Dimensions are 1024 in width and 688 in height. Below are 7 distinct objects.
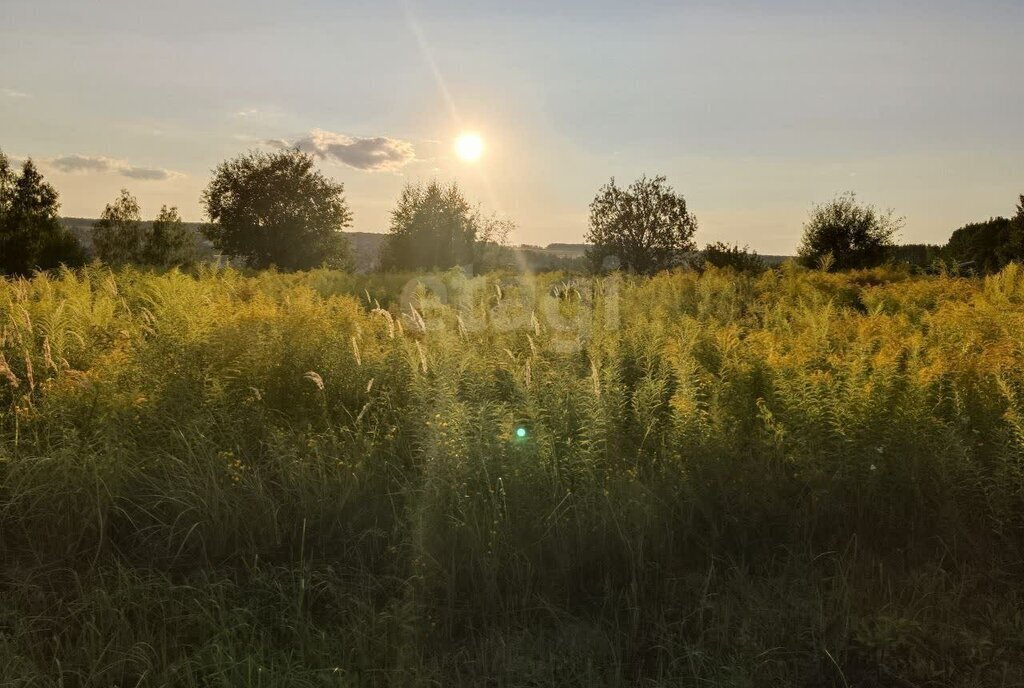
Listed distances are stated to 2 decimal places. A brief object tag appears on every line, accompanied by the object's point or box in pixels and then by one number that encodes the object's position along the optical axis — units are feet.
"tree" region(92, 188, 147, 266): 144.05
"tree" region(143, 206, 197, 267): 142.72
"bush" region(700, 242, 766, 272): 68.13
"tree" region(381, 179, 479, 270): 114.42
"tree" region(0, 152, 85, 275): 121.60
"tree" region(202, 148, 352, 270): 133.49
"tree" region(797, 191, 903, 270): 84.94
